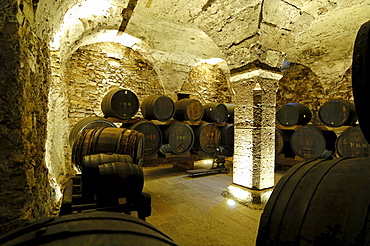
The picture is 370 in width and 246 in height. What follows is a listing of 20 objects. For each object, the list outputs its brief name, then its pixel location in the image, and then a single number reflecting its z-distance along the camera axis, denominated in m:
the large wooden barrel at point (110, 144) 3.21
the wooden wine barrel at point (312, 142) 5.06
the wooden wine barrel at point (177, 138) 5.18
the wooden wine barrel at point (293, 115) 5.71
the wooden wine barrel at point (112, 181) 1.90
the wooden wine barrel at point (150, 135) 4.79
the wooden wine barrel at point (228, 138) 6.41
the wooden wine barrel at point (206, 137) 5.77
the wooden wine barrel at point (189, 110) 5.70
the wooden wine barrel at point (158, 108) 5.18
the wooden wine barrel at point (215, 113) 6.36
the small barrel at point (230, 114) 6.89
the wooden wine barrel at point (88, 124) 4.34
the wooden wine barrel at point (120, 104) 4.83
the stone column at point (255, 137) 3.40
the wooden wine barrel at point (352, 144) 4.49
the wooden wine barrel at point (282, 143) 5.77
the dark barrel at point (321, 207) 0.86
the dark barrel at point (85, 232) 0.67
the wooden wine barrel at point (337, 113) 5.00
